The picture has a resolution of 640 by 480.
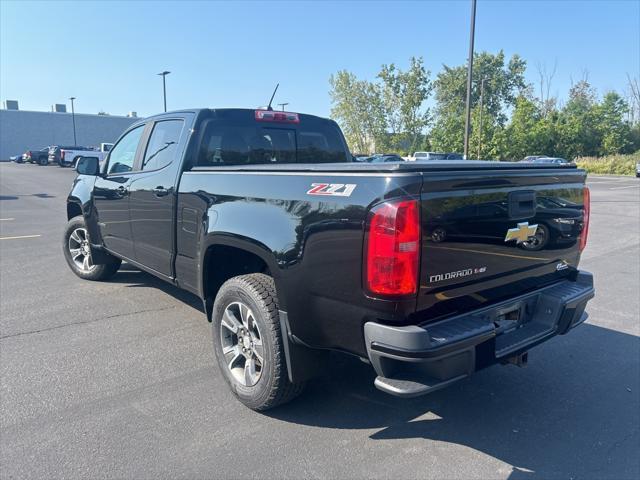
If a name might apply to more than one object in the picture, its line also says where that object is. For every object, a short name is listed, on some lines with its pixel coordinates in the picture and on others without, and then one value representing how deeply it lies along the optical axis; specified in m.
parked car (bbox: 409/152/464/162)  27.37
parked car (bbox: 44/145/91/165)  40.96
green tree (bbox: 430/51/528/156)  67.69
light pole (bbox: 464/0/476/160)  16.91
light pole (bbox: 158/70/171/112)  39.12
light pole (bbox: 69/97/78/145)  59.47
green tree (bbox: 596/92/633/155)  50.41
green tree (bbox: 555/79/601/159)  50.16
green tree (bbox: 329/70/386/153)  50.25
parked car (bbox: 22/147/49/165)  44.50
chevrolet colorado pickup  2.43
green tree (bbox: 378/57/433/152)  47.94
